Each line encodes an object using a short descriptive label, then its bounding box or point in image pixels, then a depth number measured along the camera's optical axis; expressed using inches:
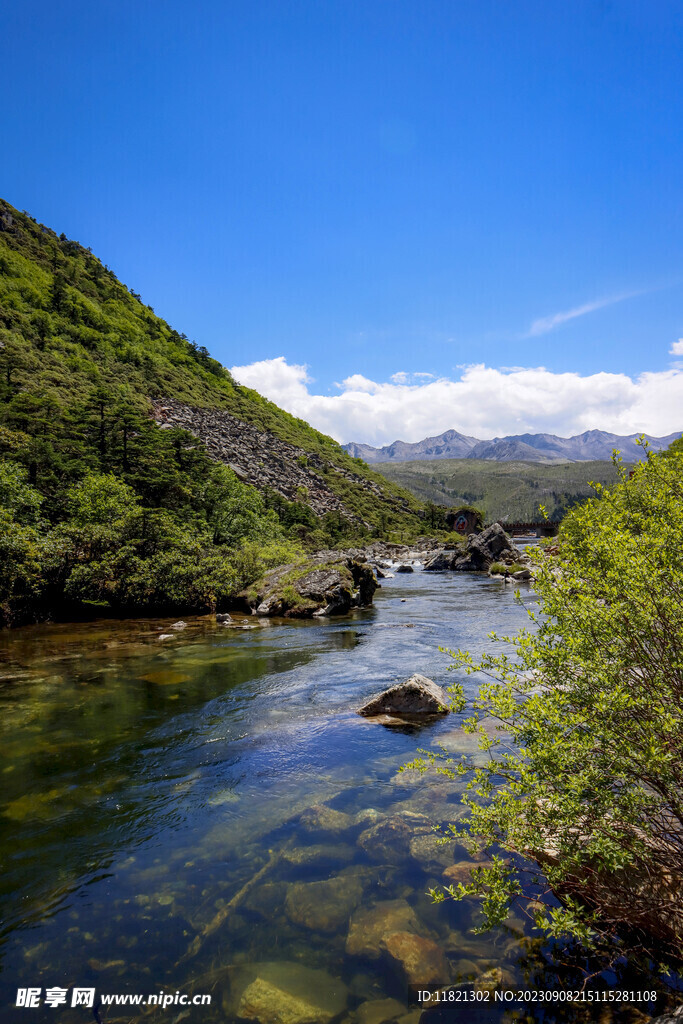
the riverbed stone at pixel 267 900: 255.6
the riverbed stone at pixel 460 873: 271.4
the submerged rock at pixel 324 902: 248.7
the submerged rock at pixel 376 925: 230.5
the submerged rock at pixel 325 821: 327.3
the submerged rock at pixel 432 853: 284.5
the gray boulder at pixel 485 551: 2385.6
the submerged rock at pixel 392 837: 296.8
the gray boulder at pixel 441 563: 2475.4
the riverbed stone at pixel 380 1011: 192.7
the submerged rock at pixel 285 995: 197.2
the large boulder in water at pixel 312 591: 1200.8
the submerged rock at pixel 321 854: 294.4
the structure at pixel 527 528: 4312.5
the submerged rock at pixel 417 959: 211.5
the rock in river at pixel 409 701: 528.4
